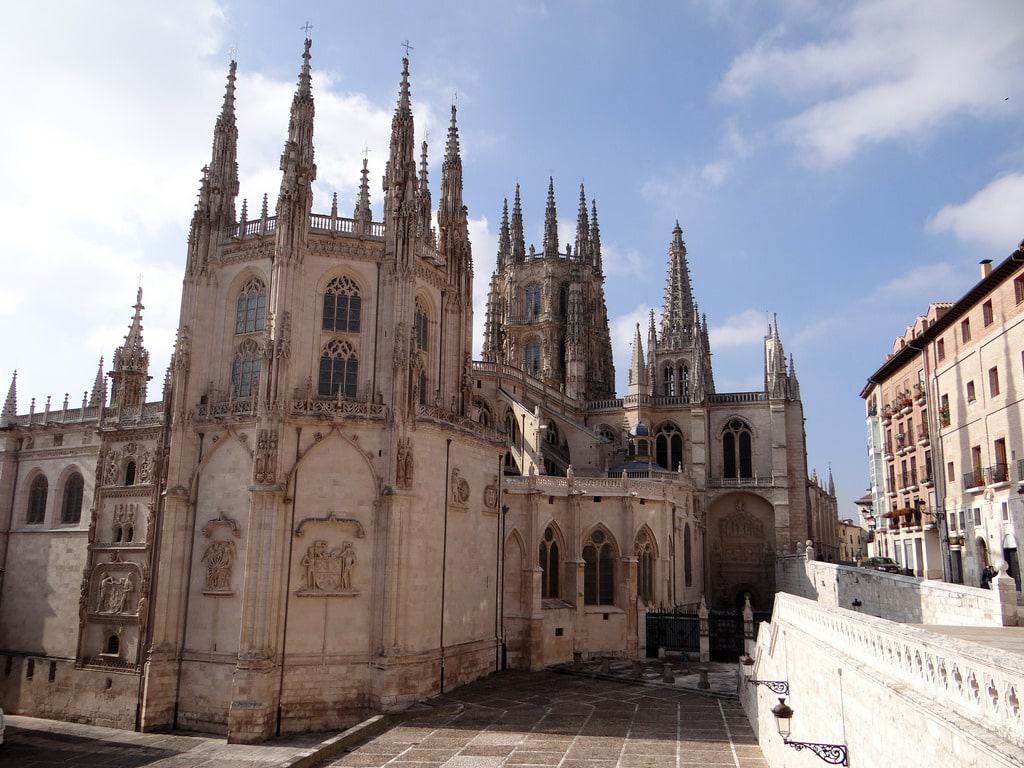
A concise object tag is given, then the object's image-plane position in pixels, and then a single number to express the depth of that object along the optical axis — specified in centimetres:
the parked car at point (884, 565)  3494
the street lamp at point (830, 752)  1156
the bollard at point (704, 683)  2984
